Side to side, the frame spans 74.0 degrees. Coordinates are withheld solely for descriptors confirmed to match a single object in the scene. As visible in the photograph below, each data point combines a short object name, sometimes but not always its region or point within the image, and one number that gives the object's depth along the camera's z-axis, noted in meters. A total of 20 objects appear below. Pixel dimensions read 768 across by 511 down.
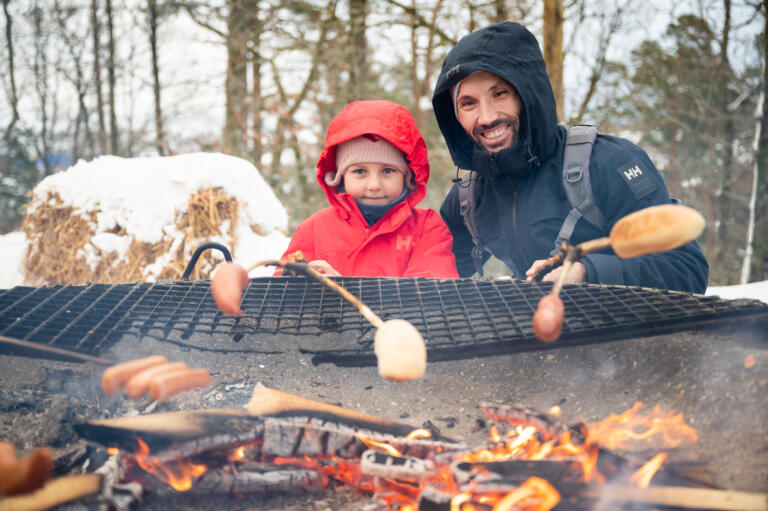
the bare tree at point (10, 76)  8.88
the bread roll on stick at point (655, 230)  0.93
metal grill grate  1.60
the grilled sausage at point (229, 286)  1.13
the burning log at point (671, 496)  0.93
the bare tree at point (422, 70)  6.90
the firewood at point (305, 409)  1.39
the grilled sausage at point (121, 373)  1.12
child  2.70
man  2.10
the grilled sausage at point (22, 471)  0.91
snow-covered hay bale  4.53
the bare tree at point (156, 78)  7.95
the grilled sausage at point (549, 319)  1.01
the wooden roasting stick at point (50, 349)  1.45
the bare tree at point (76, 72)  8.55
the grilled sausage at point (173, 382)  1.11
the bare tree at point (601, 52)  6.70
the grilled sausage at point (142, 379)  1.11
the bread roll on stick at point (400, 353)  1.02
